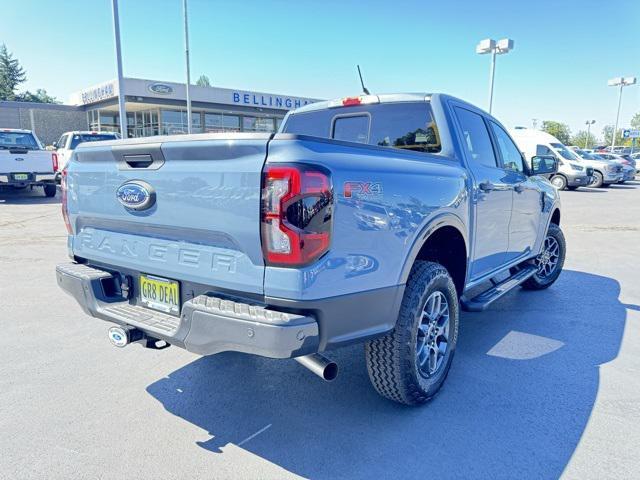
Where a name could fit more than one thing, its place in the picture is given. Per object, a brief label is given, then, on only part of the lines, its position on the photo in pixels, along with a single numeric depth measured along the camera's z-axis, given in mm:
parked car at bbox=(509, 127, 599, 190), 19927
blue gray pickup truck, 2102
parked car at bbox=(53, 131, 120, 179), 16219
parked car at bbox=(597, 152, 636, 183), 23719
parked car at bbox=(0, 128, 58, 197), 12539
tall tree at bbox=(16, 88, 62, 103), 78606
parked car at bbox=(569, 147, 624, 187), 21531
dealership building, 30219
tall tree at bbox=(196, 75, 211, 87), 101088
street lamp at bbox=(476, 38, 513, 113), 24692
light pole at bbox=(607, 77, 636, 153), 42794
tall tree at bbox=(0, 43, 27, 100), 77312
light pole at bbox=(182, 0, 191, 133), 22500
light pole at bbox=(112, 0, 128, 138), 14945
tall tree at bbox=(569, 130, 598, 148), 100188
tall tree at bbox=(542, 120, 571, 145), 86812
